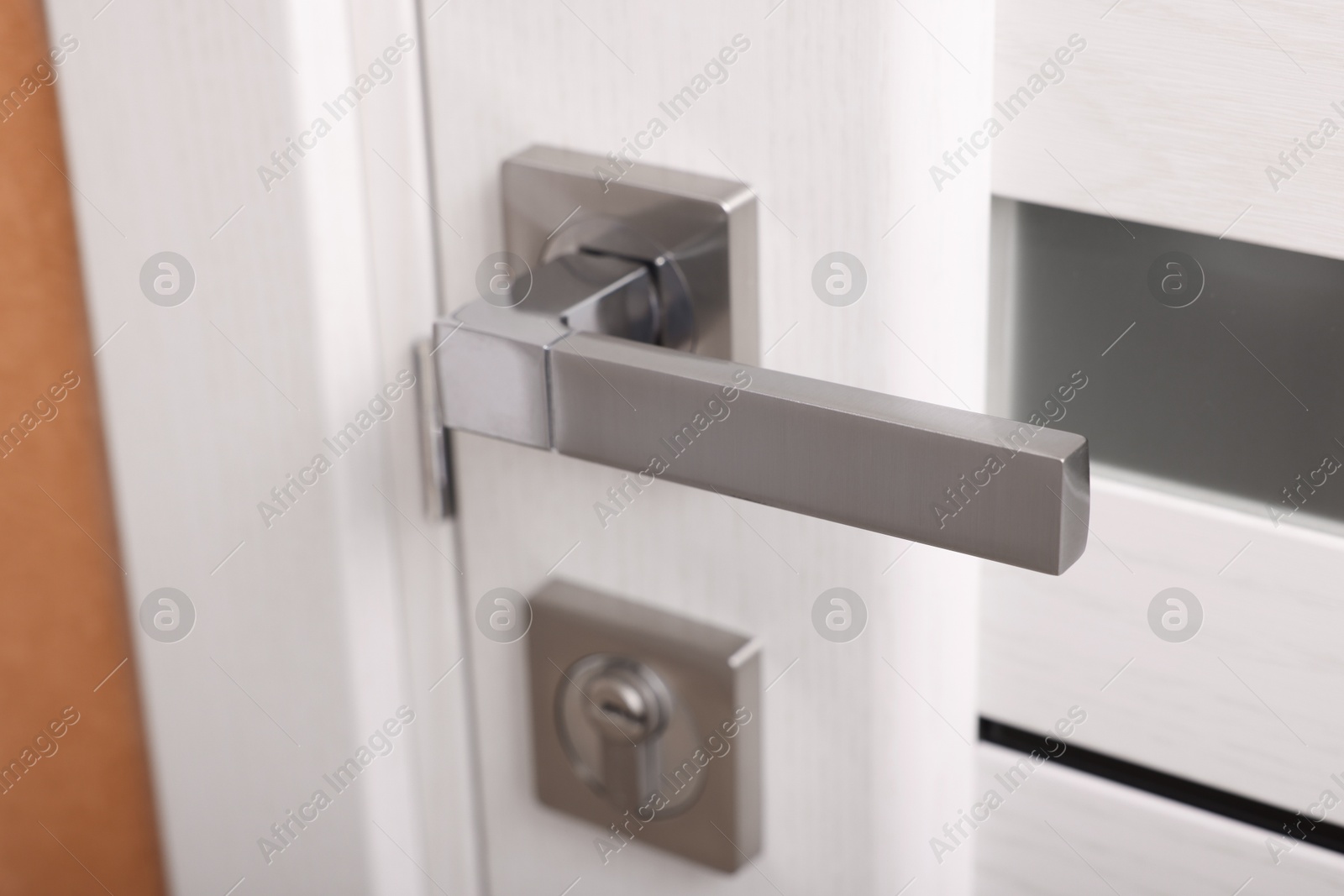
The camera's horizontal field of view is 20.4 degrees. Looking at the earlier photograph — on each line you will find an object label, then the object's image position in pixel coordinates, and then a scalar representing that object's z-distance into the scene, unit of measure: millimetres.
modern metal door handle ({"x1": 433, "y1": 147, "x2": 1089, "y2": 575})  724
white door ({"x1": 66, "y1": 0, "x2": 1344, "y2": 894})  755
